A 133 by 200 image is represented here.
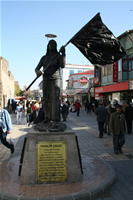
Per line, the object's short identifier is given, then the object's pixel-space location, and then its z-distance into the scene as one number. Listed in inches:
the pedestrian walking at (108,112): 399.9
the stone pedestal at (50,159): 160.7
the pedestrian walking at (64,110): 674.4
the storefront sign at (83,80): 1682.3
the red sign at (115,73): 858.8
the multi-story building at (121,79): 792.9
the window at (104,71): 1021.8
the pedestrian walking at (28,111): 547.5
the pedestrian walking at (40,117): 213.6
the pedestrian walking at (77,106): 884.4
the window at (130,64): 792.2
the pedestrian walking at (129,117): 414.5
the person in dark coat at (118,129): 261.7
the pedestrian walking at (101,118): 373.4
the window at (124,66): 821.9
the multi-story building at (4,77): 969.9
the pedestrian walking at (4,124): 233.0
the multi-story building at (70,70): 2534.4
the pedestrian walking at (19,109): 599.5
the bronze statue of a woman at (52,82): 185.2
